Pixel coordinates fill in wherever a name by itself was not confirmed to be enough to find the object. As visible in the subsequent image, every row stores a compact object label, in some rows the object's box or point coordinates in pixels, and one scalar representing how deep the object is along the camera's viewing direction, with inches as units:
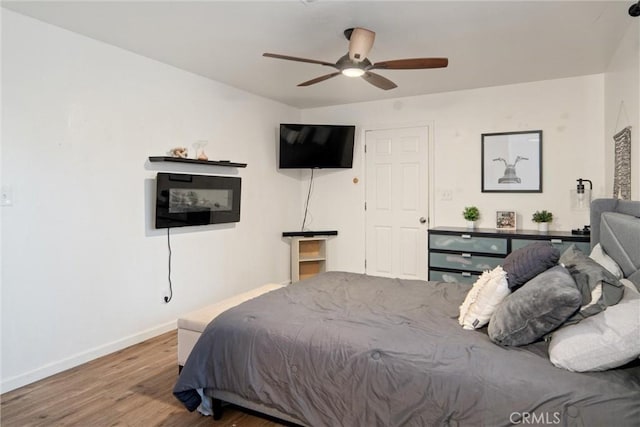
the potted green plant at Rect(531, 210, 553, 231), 159.9
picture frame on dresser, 168.9
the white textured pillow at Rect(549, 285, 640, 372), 54.6
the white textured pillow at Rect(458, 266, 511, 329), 76.7
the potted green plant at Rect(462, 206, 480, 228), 174.2
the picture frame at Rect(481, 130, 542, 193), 166.9
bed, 56.0
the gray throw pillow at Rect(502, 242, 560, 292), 75.4
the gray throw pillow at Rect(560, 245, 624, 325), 63.6
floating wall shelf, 136.0
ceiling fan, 102.7
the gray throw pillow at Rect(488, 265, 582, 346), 62.2
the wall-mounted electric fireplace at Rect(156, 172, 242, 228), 138.5
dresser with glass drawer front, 149.6
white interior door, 191.0
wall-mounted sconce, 156.7
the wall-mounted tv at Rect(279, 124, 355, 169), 199.2
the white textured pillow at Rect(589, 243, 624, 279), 78.5
